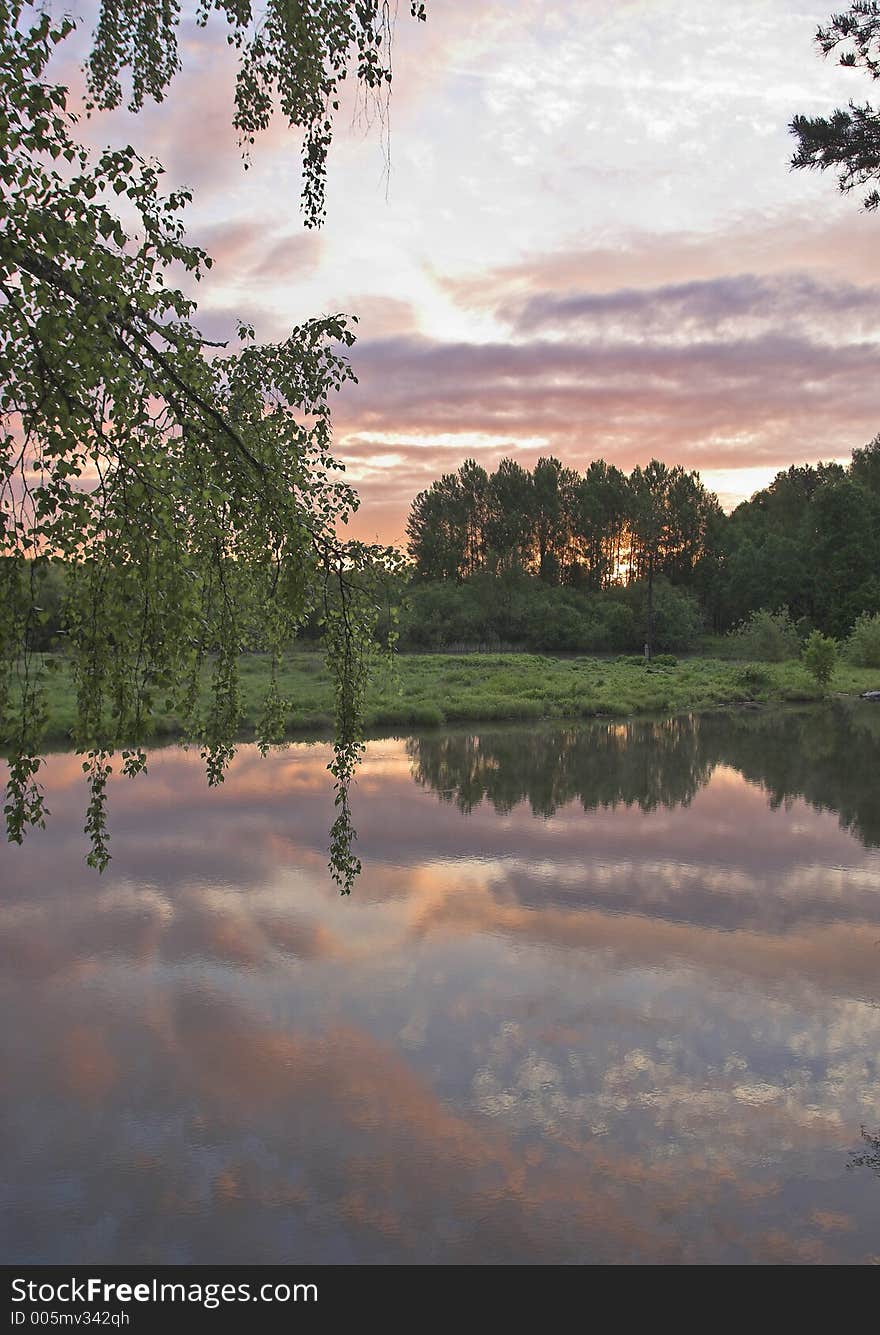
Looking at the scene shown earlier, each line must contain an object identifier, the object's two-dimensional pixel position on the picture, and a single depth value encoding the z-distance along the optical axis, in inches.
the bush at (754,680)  1728.6
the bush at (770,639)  2313.0
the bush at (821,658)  1728.6
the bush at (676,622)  2859.3
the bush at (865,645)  2203.5
